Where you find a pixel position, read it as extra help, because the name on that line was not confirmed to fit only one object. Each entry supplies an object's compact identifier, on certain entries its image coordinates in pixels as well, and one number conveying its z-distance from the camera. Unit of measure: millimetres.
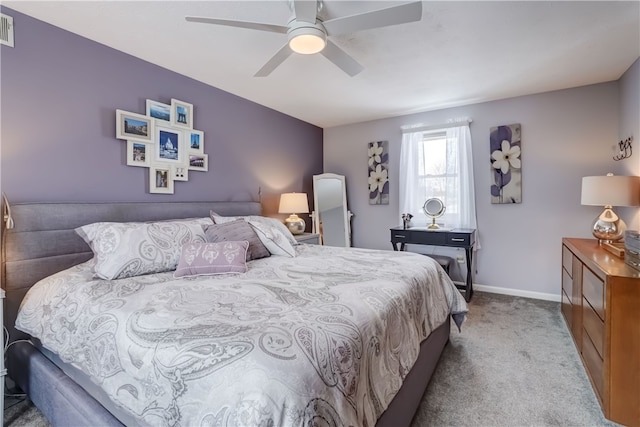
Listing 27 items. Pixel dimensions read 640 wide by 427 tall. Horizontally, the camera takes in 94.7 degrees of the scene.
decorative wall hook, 2704
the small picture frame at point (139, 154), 2457
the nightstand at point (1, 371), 1430
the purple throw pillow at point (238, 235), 2229
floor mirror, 4633
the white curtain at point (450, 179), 3777
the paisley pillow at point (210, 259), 1810
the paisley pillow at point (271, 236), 2449
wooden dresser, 1506
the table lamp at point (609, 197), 2275
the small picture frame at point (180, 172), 2787
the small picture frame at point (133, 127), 2373
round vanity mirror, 3873
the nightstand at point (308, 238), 3565
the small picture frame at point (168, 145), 2646
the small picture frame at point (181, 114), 2754
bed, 816
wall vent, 1856
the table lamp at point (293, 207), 3779
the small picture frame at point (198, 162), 2941
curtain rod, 3784
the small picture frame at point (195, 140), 2902
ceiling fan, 1567
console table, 3486
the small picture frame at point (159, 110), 2584
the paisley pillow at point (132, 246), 1709
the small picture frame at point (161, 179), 2619
